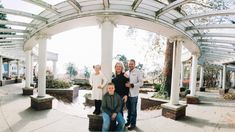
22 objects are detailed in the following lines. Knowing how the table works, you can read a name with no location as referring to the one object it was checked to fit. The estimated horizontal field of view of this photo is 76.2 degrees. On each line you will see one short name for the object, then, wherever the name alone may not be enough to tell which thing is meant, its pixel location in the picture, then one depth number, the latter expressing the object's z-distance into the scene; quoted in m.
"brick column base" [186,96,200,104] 7.76
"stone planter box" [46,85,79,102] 9.45
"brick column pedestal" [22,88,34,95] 8.57
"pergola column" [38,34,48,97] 5.72
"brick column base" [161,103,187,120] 4.97
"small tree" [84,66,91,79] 30.62
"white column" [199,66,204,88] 15.10
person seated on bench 3.27
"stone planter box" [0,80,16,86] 13.12
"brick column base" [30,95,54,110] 5.46
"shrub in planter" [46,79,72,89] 10.38
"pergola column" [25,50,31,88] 8.69
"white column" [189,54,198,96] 8.04
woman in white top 3.73
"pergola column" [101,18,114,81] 3.89
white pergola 3.70
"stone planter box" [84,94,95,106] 8.19
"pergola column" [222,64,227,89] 13.60
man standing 3.79
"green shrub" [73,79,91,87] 15.79
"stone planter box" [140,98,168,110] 7.01
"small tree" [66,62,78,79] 40.41
